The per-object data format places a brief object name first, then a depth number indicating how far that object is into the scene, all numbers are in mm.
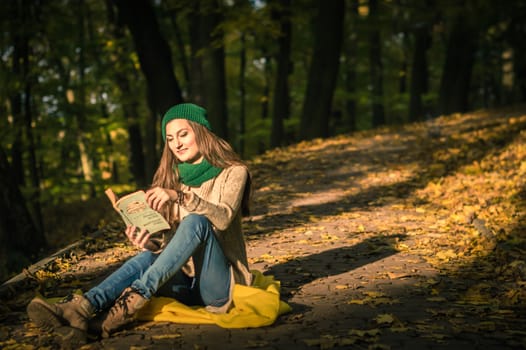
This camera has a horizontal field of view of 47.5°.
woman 3719
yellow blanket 3934
